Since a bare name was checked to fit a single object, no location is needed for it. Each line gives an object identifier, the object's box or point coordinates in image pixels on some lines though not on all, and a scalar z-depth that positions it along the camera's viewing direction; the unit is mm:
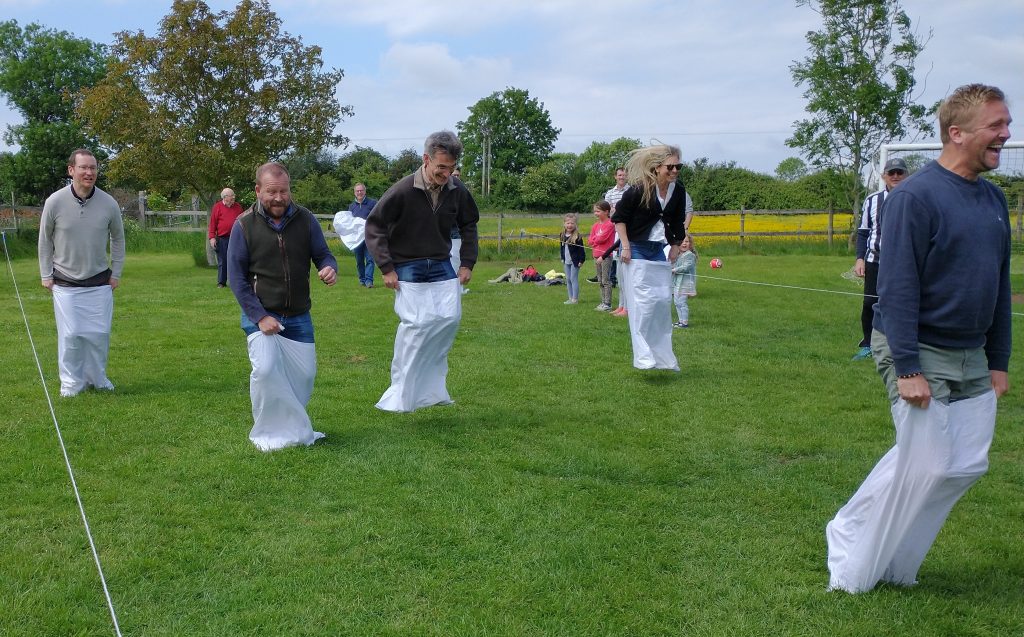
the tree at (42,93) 54844
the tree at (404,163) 58978
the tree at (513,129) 73562
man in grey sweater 7836
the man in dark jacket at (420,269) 6805
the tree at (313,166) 47881
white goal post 14195
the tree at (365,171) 50844
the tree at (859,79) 28000
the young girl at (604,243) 14258
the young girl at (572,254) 15078
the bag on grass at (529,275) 18969
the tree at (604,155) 68938
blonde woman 8273
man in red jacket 17609
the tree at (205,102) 23281
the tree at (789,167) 86350
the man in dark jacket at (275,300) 6070
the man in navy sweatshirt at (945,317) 3584
